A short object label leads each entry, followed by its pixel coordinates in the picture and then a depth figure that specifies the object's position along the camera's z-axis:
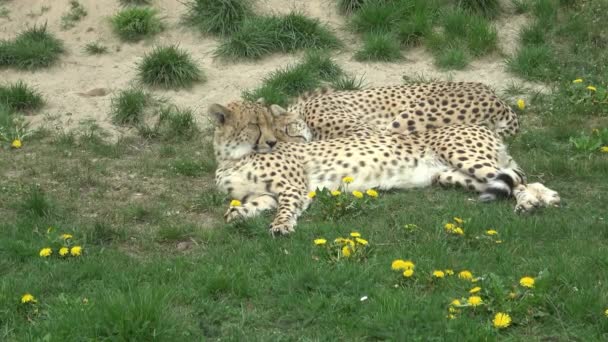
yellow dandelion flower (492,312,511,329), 8.33
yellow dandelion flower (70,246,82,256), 10.50
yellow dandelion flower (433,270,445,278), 9.41
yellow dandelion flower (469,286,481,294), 8.87
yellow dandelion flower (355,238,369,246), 10.33
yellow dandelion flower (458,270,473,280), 9.40
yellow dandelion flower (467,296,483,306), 8.63
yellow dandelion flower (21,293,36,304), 9.14
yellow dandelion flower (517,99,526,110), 16.58
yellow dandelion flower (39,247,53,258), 10.42
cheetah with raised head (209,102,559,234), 12.87
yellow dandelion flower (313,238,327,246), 10.41
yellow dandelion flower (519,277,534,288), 8.79
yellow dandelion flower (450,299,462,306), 8.70
